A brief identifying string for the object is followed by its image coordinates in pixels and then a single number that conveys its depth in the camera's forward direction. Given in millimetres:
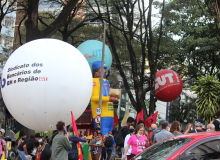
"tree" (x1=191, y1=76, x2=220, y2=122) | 17766
